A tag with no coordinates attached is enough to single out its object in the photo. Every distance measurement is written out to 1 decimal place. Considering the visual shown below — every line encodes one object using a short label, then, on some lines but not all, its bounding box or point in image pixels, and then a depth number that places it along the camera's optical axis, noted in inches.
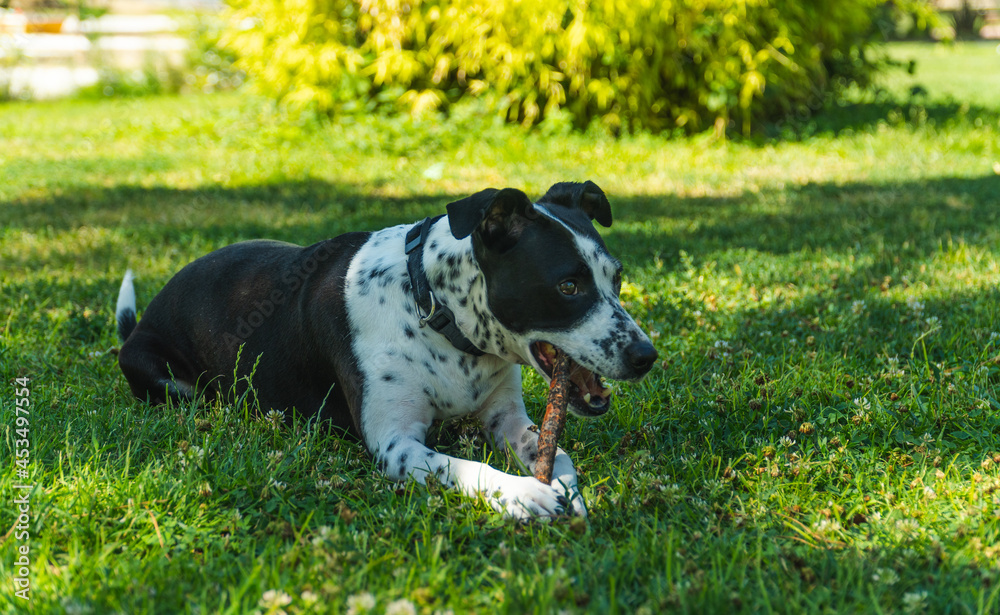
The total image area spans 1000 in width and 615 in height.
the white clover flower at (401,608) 71.3
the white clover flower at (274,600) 74.0
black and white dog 109.7
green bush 403.2
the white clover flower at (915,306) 170.6
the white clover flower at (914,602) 74.8
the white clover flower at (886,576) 79.9
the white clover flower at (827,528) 93.4
